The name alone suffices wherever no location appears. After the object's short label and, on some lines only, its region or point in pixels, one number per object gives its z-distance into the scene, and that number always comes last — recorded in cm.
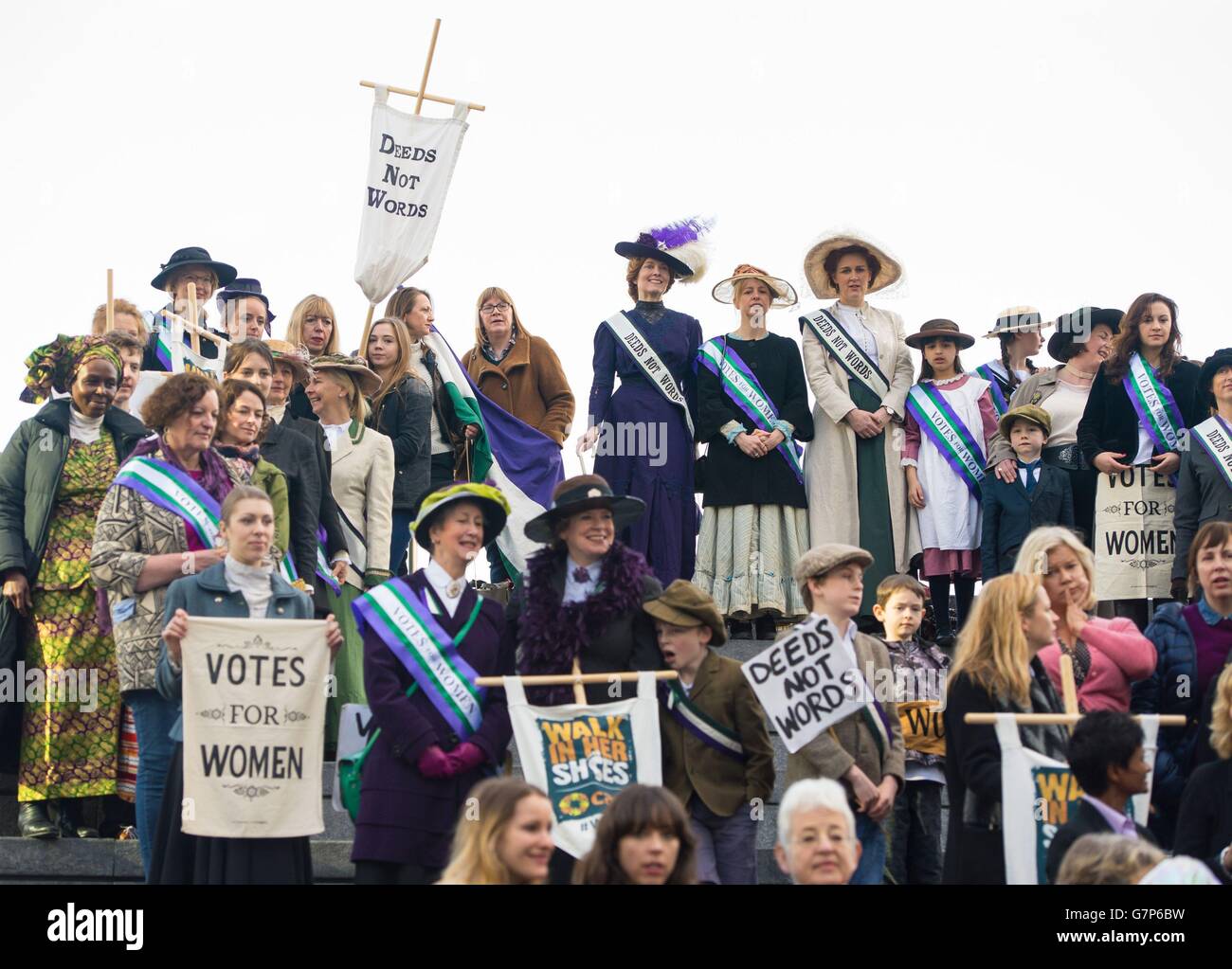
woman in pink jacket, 826
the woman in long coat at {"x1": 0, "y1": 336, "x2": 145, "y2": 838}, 918
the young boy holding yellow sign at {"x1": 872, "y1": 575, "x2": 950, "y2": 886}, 875
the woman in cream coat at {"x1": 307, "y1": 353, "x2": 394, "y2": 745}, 1042
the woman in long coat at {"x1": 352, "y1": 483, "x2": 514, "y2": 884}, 767
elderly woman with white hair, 650
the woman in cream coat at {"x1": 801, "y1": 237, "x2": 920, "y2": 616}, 1175
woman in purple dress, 1164
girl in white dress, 1160
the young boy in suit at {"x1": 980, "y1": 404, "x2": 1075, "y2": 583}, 1127
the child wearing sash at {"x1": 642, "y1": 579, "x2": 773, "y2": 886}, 789
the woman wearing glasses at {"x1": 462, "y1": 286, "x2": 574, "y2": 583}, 1246
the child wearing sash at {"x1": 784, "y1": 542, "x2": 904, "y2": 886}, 800
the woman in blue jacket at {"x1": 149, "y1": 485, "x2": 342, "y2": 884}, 787
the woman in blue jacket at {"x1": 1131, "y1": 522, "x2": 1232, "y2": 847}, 838
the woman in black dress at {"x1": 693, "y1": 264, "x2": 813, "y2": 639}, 1151
